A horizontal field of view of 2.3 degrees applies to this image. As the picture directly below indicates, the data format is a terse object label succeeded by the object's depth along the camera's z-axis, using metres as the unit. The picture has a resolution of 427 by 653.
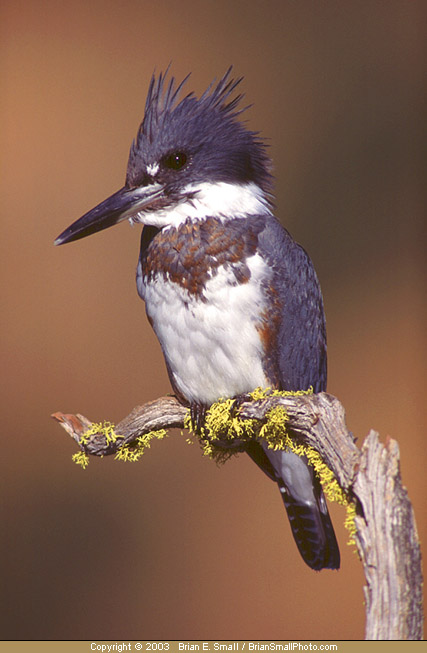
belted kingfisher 4.64
